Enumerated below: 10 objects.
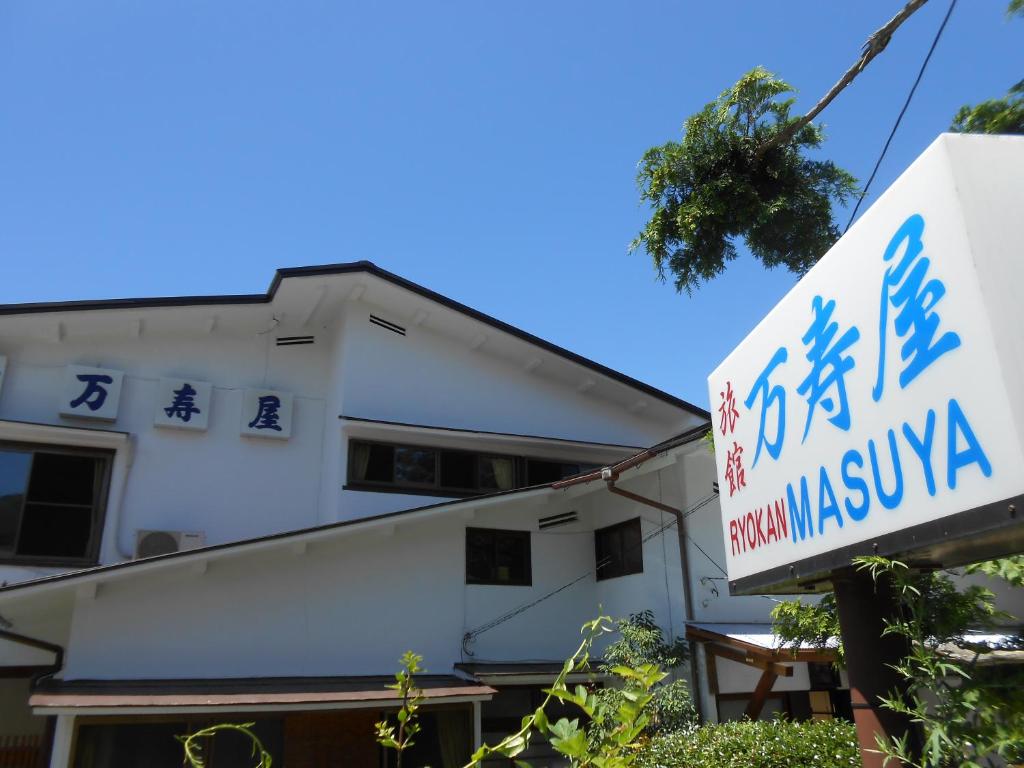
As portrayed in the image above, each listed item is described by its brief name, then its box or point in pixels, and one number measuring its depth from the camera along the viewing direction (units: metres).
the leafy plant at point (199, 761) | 1.66
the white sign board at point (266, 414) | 12.48
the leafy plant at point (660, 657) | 10.12
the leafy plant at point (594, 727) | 1.65
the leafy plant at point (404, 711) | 1.84
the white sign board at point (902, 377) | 2.19
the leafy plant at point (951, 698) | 2.34
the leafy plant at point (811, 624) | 6.52
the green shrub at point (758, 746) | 6.18
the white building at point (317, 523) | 9.87
